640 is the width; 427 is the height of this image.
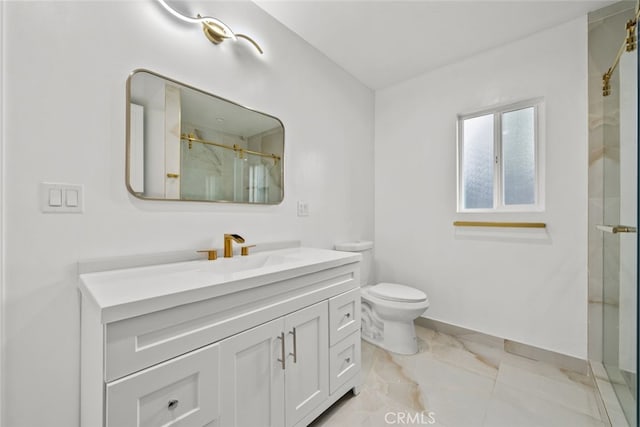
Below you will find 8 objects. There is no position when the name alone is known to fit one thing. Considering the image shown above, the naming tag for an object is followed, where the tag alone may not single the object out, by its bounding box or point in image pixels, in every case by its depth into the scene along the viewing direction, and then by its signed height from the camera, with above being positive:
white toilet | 1.94 -0.74
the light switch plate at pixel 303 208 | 1.96 +0.05
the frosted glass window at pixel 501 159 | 2.02 +0.45
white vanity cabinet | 0.73 -0.44
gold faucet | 1.42 -0.16
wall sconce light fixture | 1.34 +0.98
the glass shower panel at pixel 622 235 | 1.24 -0.10
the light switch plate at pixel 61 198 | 0.98 +0.06
